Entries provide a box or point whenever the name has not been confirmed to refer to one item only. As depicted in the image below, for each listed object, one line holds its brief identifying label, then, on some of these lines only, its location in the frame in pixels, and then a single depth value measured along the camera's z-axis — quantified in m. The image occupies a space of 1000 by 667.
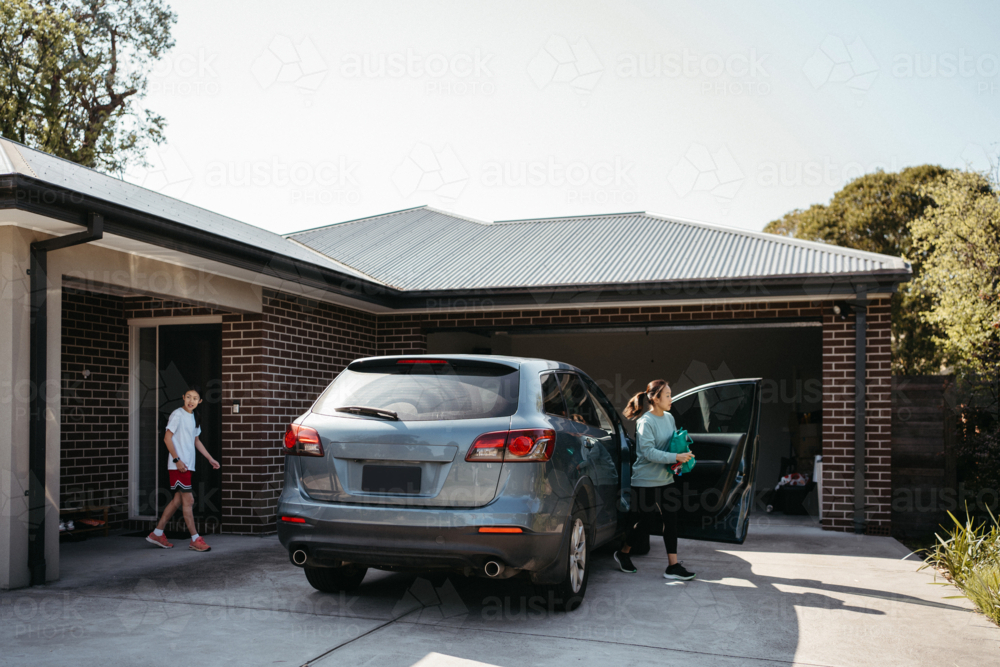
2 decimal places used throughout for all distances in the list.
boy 7.17
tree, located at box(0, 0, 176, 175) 21.12
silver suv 4.33
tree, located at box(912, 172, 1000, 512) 17.98
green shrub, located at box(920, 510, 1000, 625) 5.04
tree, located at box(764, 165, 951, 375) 25.86
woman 5.88
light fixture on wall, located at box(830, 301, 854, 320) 8.75
